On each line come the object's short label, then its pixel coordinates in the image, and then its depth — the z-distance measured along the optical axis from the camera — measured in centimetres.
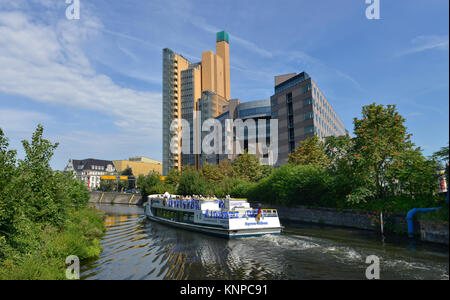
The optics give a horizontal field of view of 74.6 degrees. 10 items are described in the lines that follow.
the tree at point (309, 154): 5719
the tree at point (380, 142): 3139
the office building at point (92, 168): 17062
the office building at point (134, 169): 19522
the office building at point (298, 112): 8148
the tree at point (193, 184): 7719
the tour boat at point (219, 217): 3178
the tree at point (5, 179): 1498
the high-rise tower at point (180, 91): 14762
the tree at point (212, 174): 8375
